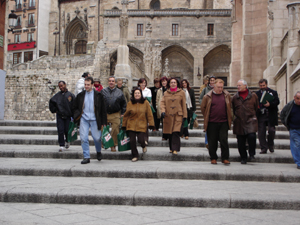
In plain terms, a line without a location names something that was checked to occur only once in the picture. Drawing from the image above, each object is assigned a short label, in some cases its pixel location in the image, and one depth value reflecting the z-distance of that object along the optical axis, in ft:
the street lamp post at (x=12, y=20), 62.64
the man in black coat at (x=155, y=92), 39.09
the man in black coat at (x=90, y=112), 28.32
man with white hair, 28.07
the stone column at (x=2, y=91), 56.70
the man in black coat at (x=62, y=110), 32.32
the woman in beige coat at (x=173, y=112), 29.63
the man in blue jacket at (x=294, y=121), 26.96
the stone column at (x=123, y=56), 60.03
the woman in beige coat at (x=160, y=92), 36.08
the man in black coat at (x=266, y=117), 31.19
